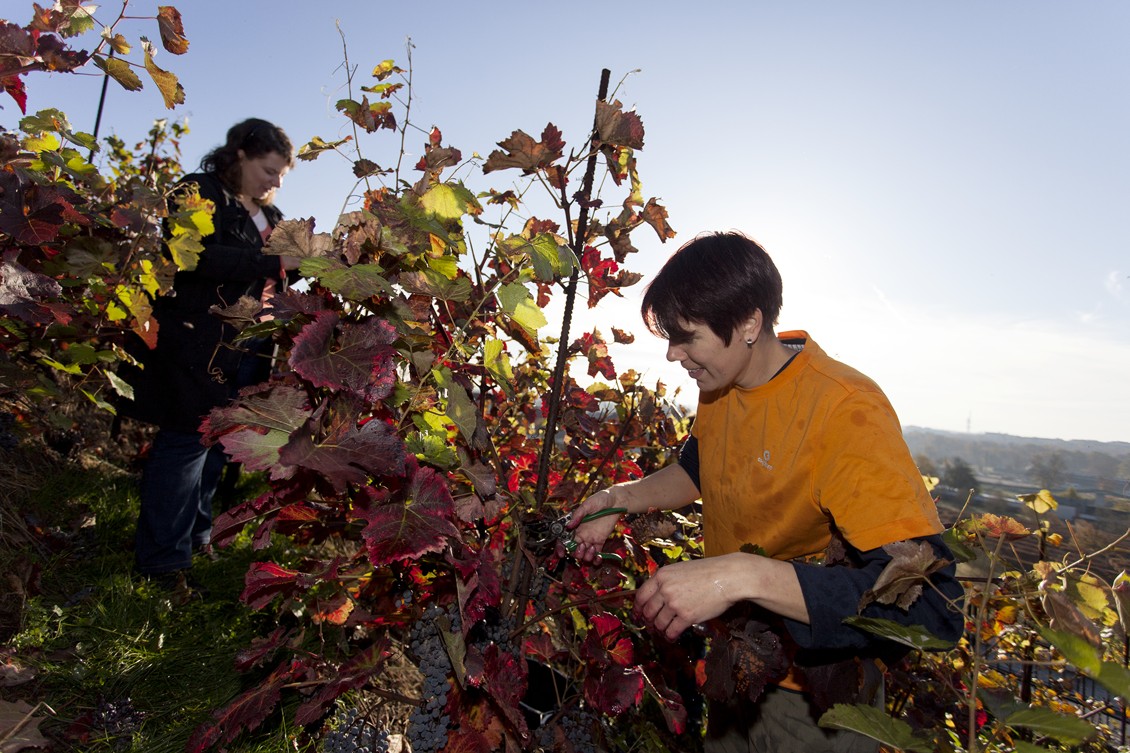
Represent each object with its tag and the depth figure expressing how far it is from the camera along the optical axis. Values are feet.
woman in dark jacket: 7.77
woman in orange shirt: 3.55
